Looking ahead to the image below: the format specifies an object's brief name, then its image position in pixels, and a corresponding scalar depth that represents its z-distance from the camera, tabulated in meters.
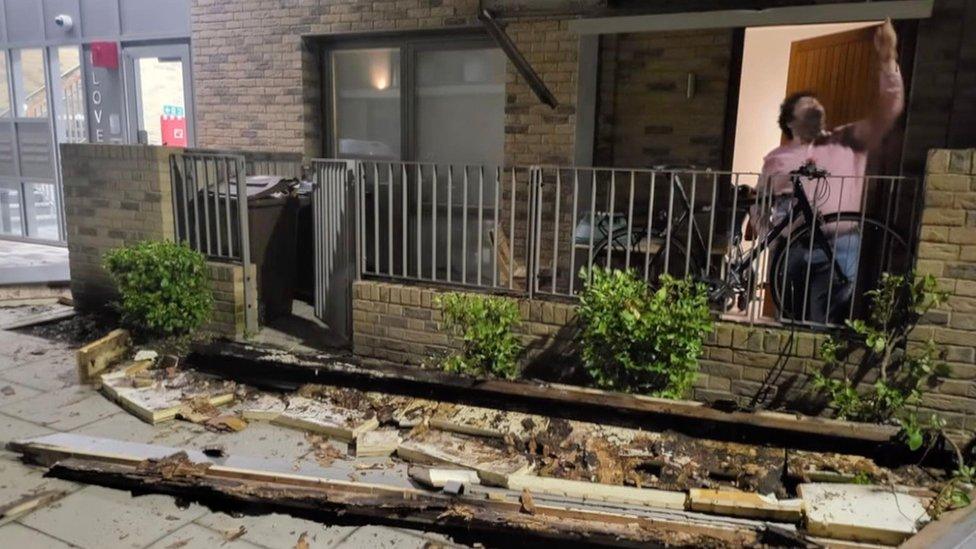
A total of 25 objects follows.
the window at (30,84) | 10.88
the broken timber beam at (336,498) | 3.19
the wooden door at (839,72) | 5.48
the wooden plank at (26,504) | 3.45
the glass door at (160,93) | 9.27
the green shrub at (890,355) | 3.92
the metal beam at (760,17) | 4.62
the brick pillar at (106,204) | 6.33
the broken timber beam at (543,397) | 3.97
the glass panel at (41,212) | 11.12
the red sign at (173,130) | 9.52
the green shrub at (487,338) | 4.77
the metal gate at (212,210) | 6.14
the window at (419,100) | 7.26
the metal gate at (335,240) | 5.69
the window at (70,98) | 10.41
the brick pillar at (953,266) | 3.81
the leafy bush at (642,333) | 4.22
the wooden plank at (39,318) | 6.78
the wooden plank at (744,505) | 3.32
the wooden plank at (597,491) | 3.47
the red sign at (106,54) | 9.80
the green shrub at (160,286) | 5.66
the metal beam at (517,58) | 6.10
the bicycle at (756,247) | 4.57
